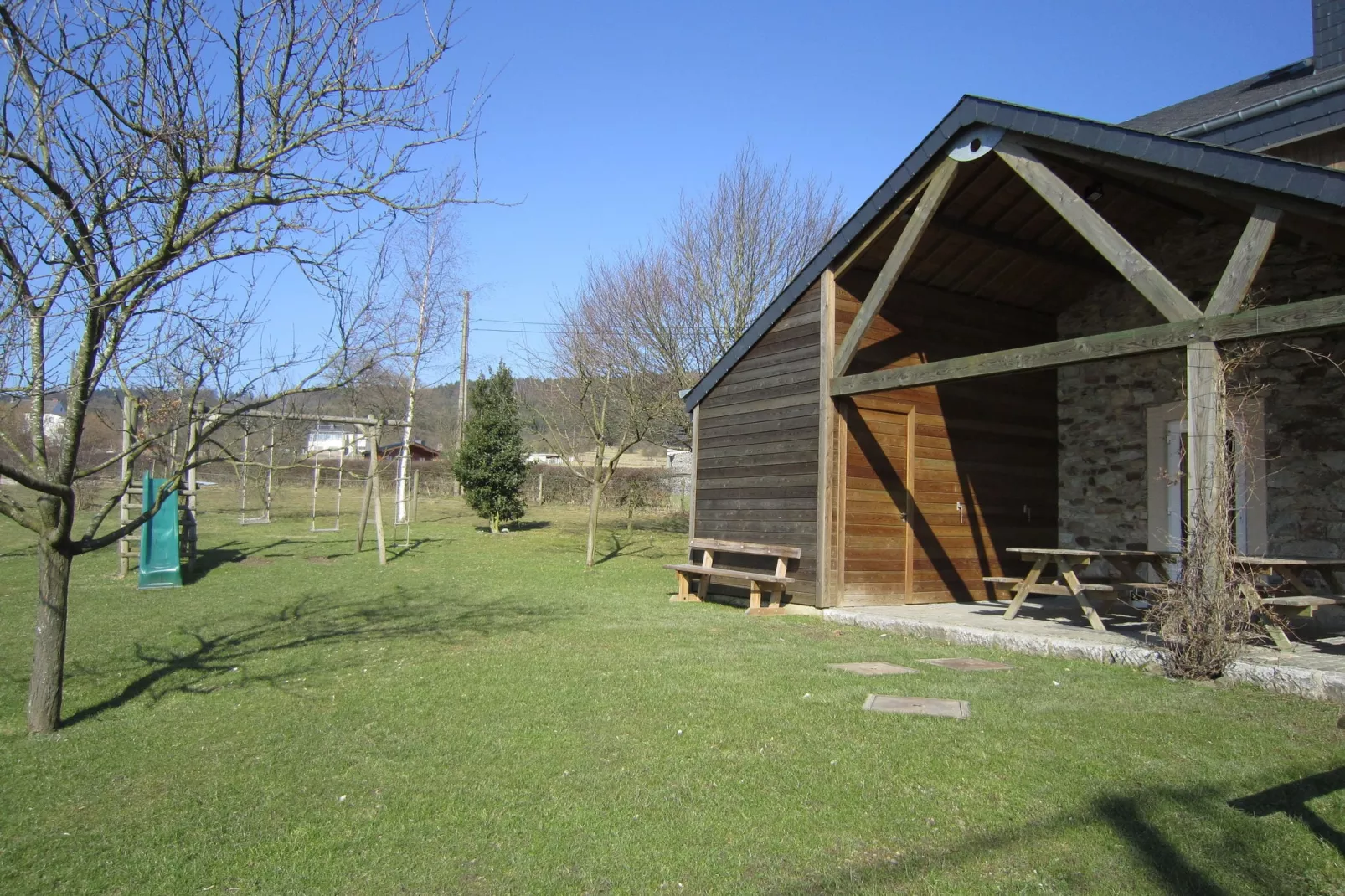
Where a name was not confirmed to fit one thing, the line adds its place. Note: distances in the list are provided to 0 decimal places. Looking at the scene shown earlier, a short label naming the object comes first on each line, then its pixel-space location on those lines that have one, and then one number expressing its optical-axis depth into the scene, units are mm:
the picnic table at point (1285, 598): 5836
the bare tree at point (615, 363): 18750
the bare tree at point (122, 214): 4340
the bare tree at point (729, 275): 20062
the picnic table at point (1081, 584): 7000
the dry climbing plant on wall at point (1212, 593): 5742
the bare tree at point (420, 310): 17044
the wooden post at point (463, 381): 27691
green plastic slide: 11641
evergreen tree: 22000
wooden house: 6793
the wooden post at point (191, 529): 13328
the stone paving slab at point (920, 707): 5098
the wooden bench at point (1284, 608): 5840
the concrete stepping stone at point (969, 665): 6494
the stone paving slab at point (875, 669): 6340
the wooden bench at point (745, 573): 9500
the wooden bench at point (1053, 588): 7184
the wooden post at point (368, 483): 14312
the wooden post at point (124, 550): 12105
